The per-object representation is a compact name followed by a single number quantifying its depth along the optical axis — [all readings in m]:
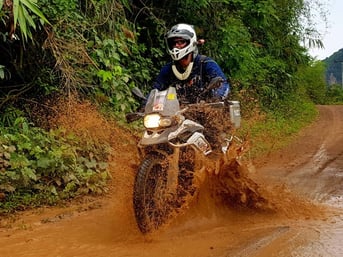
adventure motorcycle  4.54
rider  5.15
